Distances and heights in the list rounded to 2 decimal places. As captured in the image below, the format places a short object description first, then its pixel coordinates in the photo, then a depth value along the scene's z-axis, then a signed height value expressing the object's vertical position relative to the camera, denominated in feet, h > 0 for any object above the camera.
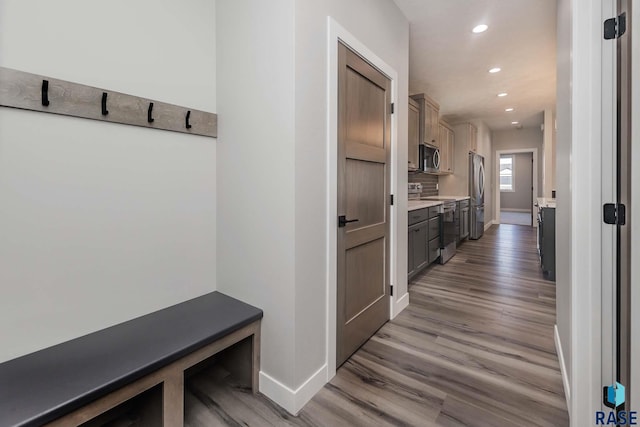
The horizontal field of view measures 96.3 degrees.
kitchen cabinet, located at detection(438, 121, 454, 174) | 16.28 +3.57
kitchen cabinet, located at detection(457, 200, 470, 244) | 16.24 -0.82
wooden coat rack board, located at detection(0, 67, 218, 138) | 3.71 +1.59
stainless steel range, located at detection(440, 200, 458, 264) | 13.32 -1.20
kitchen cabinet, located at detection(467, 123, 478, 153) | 19.54 +4.78
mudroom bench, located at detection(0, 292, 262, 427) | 3.12 -2.03
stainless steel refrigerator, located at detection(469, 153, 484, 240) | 18.67 +0.75
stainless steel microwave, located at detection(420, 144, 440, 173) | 13.72 +2.41
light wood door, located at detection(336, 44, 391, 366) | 5.76 +0.16
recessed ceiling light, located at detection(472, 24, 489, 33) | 8.93 +5.61
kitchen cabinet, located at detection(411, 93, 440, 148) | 13.26 +4.23
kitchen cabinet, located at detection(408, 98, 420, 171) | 12.61 +3.22
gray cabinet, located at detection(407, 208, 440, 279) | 10.30 -1.31
